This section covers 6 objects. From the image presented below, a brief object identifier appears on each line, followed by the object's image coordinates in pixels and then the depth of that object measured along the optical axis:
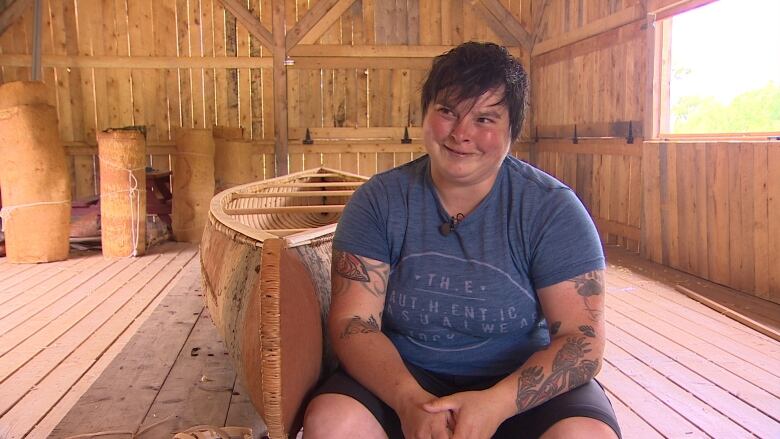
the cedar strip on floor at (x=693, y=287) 4.00
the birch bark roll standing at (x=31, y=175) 5.18
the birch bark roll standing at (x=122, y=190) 5.62
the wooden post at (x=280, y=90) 8.54
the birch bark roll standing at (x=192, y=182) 6.62
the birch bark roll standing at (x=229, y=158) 7.62
